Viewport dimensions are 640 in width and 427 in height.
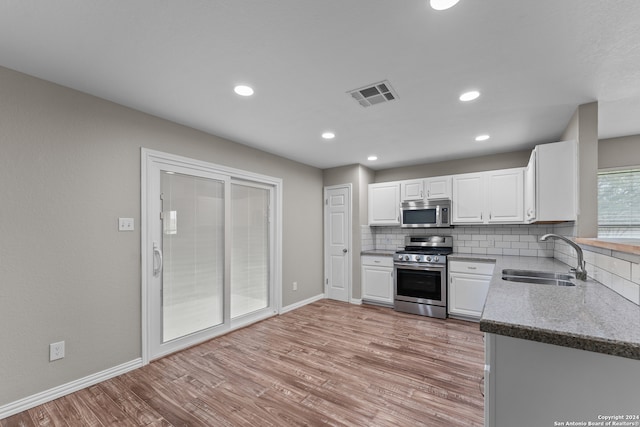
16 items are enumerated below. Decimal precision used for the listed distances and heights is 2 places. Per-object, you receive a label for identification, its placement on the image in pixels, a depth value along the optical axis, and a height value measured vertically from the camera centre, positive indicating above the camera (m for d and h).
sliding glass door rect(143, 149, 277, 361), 2.74 -0.49
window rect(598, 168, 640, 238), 3.35 +0.13
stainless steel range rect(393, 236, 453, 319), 3.96 -1.02
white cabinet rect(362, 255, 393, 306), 4.45 -1.11
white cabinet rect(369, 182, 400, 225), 4.72 +0.18
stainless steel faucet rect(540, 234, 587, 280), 2.00 -0.36
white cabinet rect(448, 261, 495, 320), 3.68 -1.03
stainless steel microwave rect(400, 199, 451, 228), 4.27 -0.01
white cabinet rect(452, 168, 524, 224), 3.76 +0.24
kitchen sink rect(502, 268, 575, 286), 2.23 -0.57
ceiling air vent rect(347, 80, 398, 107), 2.21 +1.04
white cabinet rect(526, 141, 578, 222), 2.50 +0.31
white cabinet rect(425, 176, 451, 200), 4.29 +0.42
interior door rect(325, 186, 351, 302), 4.85 -0.53
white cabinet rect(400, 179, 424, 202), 4.51 +0.41
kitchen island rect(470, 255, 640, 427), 0.96 -0.59
